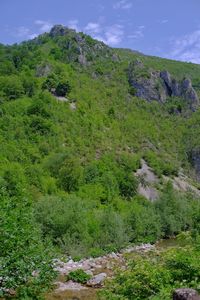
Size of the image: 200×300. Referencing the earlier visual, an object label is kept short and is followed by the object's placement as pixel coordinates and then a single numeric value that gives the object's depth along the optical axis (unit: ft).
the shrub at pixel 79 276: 135.54
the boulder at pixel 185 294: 42.83
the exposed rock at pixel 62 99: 355.52
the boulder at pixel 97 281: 131.23
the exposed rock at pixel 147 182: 311.47
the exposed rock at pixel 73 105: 352.14
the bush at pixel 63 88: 357.61
